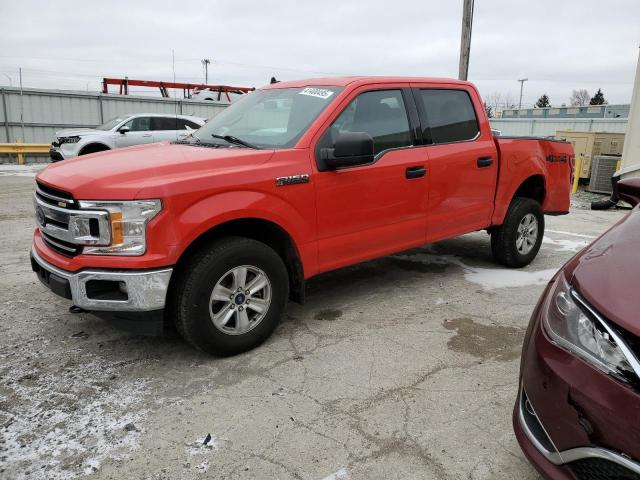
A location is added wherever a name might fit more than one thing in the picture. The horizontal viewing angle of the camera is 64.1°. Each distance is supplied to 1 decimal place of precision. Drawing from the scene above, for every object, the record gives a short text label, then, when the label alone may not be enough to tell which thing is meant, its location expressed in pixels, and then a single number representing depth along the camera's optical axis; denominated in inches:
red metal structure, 774.5
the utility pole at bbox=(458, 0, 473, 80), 508.1
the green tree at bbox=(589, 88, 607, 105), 2664.9
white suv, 520.7
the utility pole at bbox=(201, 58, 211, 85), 2386.9
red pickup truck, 116.6
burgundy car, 64.3
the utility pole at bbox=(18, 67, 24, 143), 701.9
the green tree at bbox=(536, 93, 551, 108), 3044.8
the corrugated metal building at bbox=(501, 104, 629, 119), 1095.6
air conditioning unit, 475.5
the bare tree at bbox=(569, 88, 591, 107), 3137.3
